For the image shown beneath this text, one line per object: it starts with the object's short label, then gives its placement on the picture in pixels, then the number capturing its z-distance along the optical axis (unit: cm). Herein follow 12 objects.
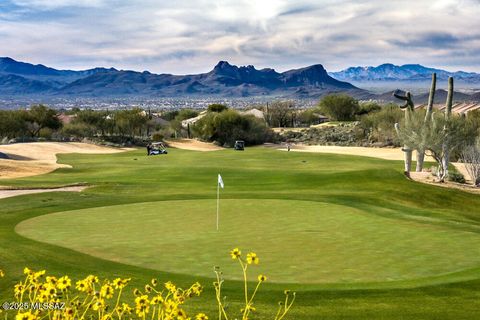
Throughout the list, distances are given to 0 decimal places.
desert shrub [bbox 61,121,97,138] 10388
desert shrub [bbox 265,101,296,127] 13800
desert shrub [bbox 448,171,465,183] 4447
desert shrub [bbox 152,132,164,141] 9574
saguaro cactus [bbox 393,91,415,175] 4647
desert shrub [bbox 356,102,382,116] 13851
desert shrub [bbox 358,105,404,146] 9401
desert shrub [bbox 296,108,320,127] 14450
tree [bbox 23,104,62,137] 9838
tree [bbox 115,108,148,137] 10519
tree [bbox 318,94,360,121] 13850
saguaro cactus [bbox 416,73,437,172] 4498
